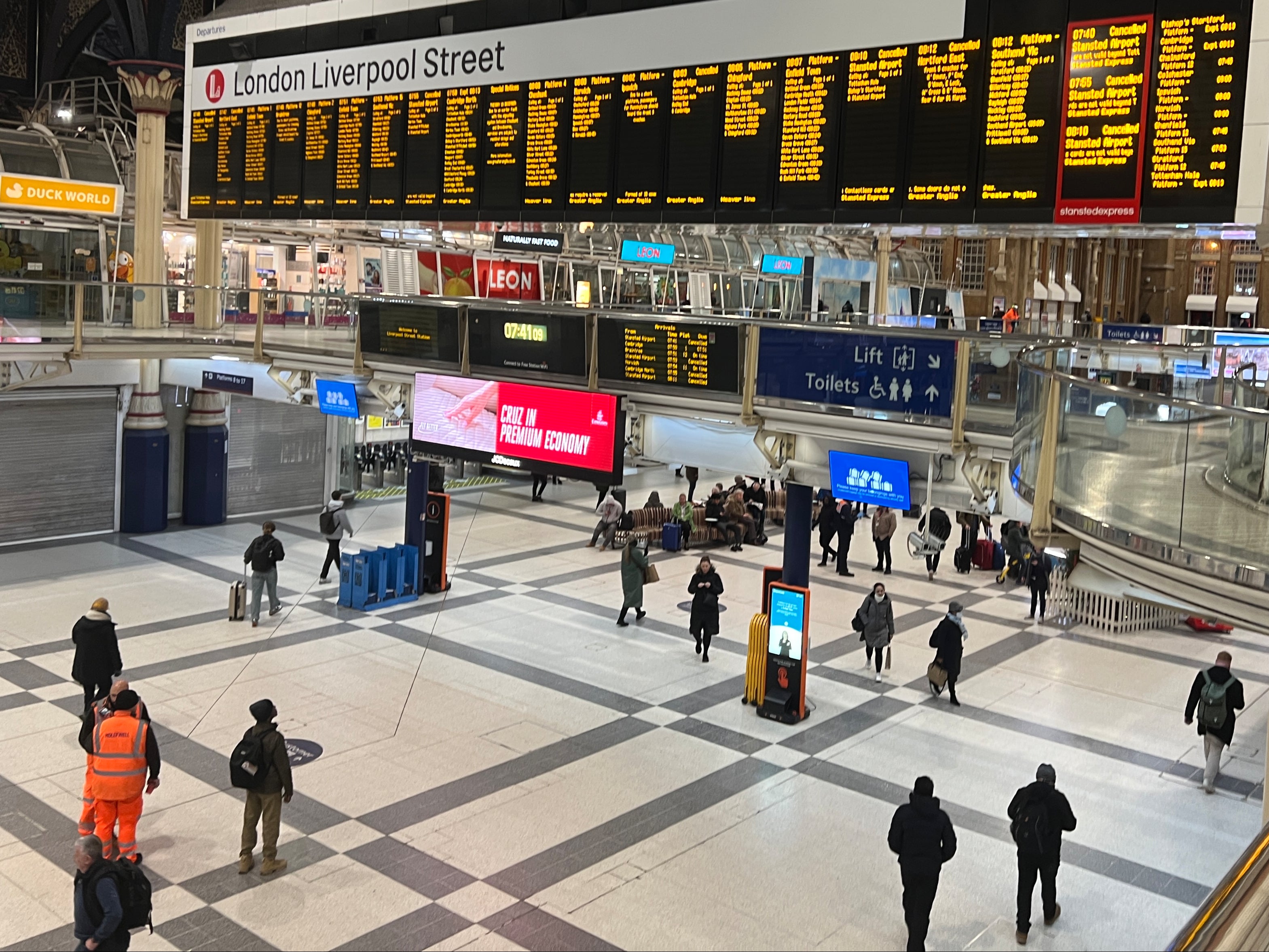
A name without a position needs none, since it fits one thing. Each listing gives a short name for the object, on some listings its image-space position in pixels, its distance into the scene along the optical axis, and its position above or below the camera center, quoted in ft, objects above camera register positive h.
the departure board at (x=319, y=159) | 55.67 +7.97
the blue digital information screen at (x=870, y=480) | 37.91 -4.27
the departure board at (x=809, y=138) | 39.99 +7.13
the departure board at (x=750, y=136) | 41.37 +7.33
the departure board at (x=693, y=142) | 42.86 +7.30
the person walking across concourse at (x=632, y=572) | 57.36 -11.19
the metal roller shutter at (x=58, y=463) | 68.69 -8.65
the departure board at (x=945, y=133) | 36.88 +6.90
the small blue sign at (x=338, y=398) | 54.08 -3.19
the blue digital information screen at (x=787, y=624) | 45.11 -10.63
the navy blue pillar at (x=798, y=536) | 46.06 -7.36
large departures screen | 33.22 +7.40
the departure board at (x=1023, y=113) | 35.22 +7.28
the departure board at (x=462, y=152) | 50.19 +7.70
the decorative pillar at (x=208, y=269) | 67.05 +3.18
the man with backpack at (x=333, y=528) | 62.75 -10.58
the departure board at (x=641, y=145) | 44.19 +7.32
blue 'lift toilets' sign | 35.42 -0.66
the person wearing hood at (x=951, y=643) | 47.21 -11.55
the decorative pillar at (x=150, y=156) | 70.59 +9.91
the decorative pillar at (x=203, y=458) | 77.97 -8.84
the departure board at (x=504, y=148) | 48.55 +7.73
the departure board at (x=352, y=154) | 54.34 +8.06
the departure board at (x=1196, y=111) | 31.96 +6.89
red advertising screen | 43.09 -3.40
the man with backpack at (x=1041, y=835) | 29.30 -11.83
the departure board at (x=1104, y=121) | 33.76 +6.85
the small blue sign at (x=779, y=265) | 111.45 +7.64
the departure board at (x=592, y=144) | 45.62 +7.52
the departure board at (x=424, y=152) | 51.49 +7.85
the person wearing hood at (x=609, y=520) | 75.25 -11.43
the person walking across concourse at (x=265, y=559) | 54.60 -10.78
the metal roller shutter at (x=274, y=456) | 81.30 -9.17
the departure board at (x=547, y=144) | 47.03 +7.68
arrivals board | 39.47 -0.44
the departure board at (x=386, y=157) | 52.95 +7.79
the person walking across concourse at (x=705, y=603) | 51.83 -11.32
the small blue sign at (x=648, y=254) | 98.43 +7.26
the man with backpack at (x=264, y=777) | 30.09 -11.48
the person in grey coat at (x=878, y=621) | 50.31 -11.46
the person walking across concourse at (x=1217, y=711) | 39.81 -11.65
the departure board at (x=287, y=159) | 57.00 +8.09
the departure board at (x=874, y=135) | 38.40 +7.00
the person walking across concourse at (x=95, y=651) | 39.86 -11.17
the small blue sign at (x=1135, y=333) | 99.04 +2.36
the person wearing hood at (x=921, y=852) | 27.55 -11.67
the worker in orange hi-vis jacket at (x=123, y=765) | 29.81 -11.24
